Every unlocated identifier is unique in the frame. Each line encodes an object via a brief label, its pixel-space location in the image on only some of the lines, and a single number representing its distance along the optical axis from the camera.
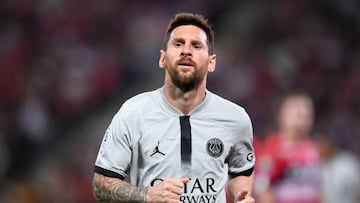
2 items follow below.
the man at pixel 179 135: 10.25
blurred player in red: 16.89
